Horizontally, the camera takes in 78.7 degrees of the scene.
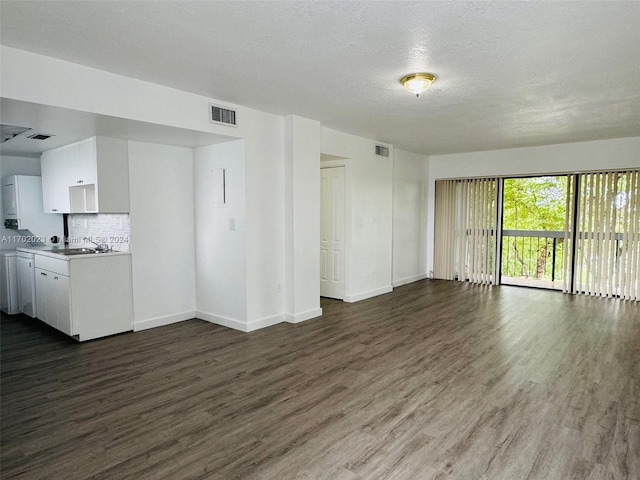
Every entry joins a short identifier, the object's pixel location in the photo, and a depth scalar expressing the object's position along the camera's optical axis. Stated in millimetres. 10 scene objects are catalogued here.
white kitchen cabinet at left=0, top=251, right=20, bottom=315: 5691
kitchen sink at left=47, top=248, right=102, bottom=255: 4793
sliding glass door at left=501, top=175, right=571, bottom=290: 7695
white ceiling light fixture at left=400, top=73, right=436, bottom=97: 3553
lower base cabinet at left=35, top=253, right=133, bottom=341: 4406
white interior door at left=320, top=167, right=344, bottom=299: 6472
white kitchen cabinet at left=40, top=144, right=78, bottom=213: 5164
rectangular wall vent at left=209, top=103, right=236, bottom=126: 4312
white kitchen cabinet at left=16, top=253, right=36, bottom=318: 5246
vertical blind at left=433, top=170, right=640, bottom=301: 6586
